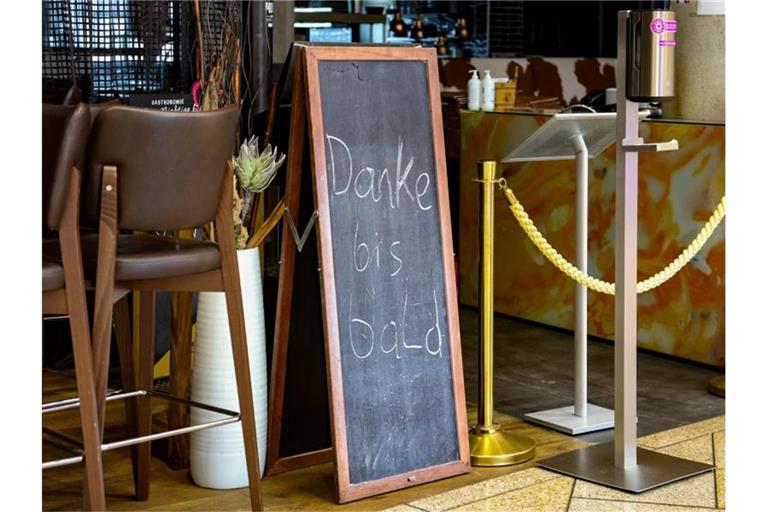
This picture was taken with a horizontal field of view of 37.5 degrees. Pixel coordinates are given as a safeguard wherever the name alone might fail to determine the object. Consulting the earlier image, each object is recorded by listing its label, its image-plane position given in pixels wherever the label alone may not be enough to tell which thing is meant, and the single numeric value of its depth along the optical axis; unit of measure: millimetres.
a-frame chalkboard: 3314
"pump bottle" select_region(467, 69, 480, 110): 5969
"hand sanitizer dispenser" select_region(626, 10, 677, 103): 3193
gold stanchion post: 3656
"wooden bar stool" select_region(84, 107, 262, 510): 2566
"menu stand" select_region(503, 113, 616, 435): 3959
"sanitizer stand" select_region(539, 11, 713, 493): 3290
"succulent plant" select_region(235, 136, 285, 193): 3393
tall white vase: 3369
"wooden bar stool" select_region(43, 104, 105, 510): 2412
